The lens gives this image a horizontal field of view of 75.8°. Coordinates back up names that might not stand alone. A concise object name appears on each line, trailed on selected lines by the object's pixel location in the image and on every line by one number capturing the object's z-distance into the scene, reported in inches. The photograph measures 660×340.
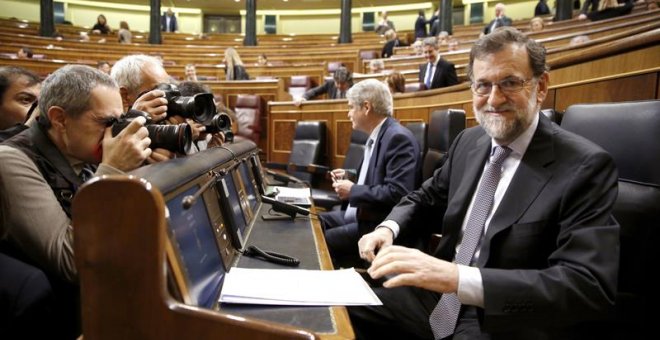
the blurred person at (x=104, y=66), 186.8
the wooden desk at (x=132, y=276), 20.9
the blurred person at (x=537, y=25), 219.1
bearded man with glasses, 30.4
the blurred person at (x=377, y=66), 201.6
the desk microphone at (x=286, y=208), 54.6
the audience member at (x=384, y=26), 381.7
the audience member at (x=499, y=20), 257.8
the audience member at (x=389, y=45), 275.7
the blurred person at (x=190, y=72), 183.4
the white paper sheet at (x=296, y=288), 29.0
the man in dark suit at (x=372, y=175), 72.3
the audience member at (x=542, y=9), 342.0
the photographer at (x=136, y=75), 63.2
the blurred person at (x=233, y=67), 226.4
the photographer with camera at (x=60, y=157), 30.8
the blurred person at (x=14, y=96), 55.8
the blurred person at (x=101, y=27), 386.6
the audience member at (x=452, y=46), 235.1
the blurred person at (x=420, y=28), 369.3
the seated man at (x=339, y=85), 166.6
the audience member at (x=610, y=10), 208.1
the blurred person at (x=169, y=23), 480.4
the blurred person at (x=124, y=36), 341.7
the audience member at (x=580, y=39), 130.4
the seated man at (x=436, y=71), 154.5
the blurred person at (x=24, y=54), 233.0
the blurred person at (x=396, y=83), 141.2
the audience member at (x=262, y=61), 279.0
